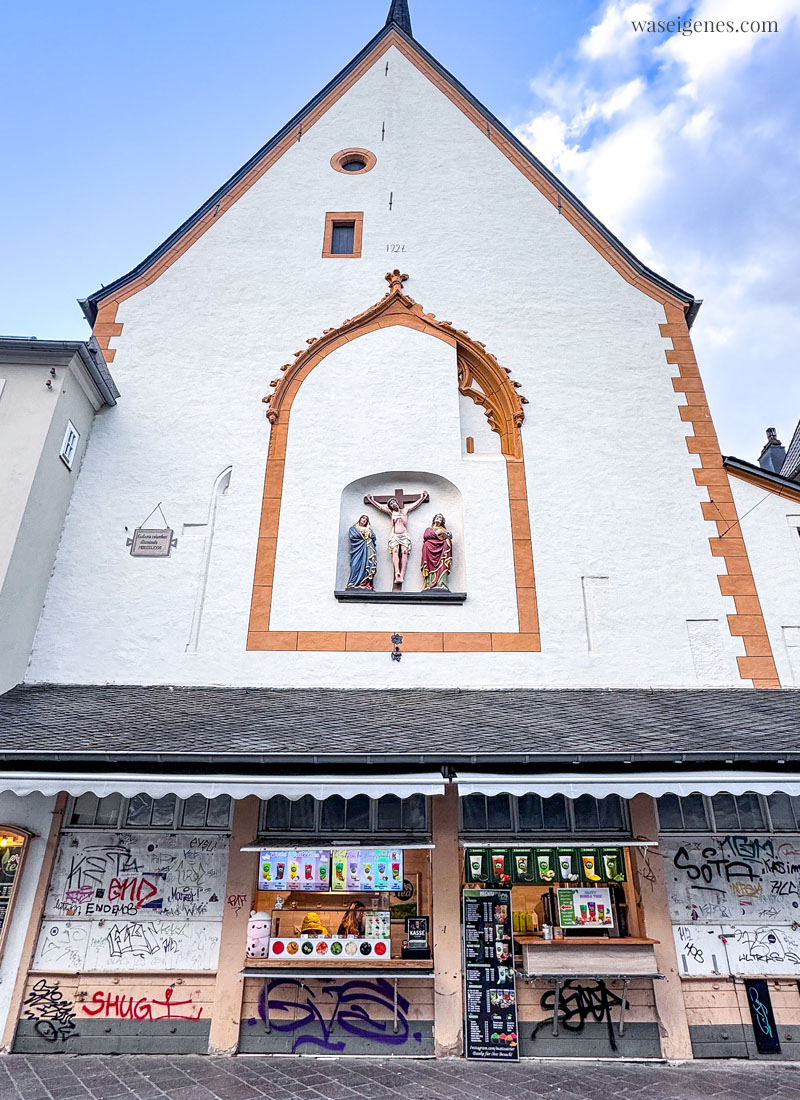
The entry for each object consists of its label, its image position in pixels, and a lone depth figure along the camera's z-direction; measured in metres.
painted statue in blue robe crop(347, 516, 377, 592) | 8.18
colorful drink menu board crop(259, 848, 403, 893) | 6.28
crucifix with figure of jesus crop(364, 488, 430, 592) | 8.30
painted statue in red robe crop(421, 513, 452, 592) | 8.16
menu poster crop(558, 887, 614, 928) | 6.47
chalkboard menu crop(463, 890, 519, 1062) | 5.98
